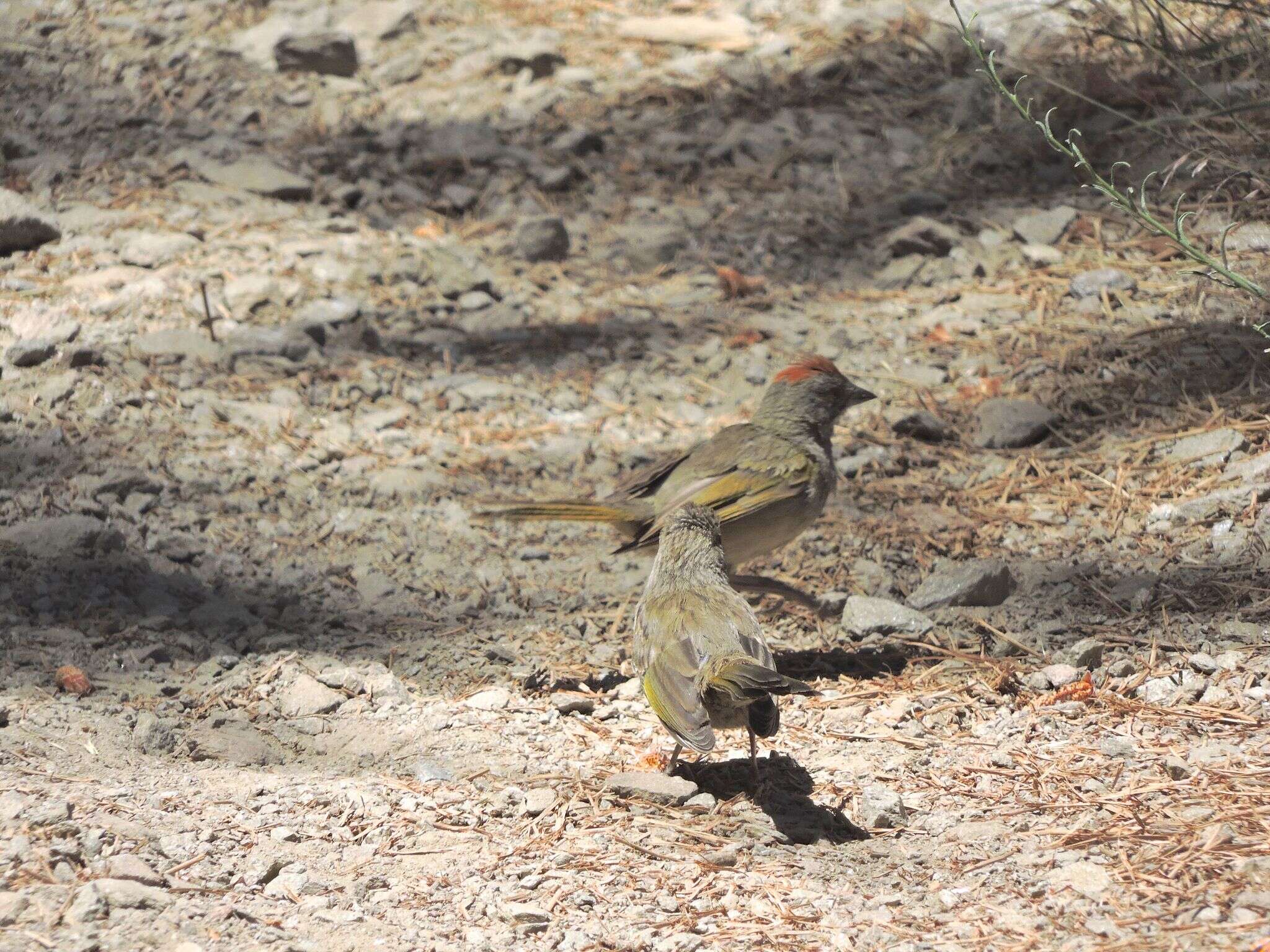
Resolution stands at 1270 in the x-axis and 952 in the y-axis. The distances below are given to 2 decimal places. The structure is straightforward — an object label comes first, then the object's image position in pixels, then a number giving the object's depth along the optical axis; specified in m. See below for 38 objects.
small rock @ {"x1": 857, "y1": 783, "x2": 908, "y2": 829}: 7.50
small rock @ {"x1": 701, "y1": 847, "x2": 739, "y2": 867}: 7.17
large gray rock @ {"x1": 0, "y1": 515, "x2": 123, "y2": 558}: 9.98
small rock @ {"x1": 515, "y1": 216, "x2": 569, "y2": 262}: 15.70
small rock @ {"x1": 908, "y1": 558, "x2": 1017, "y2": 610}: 10.06
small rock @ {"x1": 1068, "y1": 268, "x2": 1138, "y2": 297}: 14.12
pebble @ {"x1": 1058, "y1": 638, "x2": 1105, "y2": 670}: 9.00
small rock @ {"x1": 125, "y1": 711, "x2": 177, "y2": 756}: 8.16
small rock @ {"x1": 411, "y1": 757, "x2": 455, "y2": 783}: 8.17
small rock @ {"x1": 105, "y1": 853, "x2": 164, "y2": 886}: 6.15
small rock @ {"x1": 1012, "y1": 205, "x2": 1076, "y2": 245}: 15.23
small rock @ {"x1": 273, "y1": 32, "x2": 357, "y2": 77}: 18.47
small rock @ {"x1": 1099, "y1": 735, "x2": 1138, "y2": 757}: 7.86
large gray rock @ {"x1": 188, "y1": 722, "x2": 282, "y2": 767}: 8.28
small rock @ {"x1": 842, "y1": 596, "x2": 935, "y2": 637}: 10.07
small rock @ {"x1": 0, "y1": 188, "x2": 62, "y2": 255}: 14.28
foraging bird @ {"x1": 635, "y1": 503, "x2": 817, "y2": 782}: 7.70
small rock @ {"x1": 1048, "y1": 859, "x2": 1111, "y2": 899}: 6.33
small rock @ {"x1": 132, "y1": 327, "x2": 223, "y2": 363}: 13.12
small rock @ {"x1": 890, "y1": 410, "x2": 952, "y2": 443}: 12.70
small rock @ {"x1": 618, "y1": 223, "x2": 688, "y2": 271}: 16.03
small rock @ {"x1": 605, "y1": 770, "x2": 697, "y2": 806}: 7.92
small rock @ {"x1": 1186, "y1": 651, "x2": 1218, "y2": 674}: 8.60
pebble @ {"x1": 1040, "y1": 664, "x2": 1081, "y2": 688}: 8.94
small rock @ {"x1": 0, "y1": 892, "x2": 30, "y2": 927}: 5.72
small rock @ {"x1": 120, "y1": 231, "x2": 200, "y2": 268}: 14.53
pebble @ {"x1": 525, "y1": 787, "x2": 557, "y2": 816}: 7.71
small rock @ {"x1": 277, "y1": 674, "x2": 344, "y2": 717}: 9.02
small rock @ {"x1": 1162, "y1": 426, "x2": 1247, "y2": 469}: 10.98
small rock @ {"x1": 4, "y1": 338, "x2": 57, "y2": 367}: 12.31
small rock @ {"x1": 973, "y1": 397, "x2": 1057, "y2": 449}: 12.34
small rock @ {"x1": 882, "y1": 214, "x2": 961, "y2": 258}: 15.35
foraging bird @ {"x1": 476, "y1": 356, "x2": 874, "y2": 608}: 10.66
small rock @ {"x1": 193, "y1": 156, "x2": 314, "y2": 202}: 16.12
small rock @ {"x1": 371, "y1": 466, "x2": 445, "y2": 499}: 12.10
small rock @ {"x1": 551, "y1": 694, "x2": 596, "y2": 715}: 9.27
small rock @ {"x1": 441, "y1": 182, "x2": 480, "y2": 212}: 16.55
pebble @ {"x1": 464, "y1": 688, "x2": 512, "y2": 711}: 9.26
